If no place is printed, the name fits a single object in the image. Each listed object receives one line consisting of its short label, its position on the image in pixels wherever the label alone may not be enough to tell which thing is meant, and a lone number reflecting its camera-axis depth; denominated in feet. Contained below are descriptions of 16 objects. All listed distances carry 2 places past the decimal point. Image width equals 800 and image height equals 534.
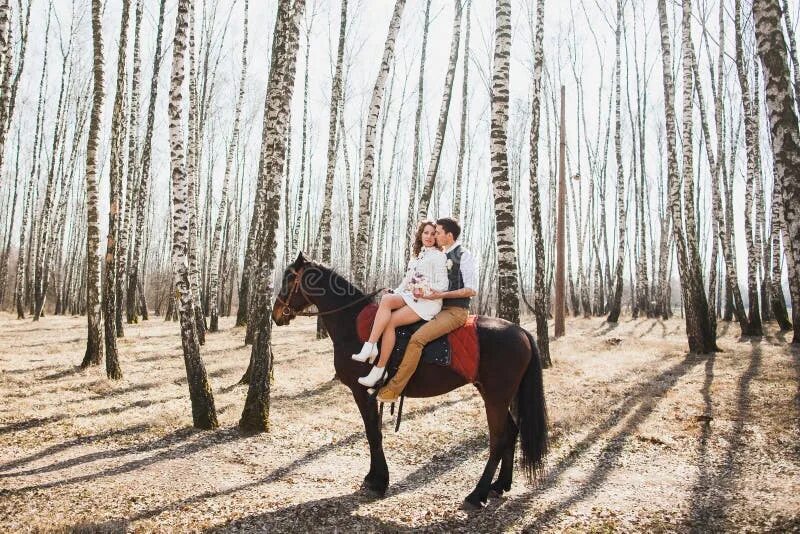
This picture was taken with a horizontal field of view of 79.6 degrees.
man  15.85
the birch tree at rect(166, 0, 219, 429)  22.40
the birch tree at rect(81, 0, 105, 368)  32.32
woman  15.80
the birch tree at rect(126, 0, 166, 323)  50.09
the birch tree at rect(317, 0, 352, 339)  49.08
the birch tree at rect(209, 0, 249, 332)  58.44
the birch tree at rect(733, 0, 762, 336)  45.01
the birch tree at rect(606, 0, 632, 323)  65.00
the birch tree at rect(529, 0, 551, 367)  35.55
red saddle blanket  15.98
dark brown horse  15.97
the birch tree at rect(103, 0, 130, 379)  31.07
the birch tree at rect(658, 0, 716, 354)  38.45
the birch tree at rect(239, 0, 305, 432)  22.09
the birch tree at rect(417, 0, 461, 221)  48.29
